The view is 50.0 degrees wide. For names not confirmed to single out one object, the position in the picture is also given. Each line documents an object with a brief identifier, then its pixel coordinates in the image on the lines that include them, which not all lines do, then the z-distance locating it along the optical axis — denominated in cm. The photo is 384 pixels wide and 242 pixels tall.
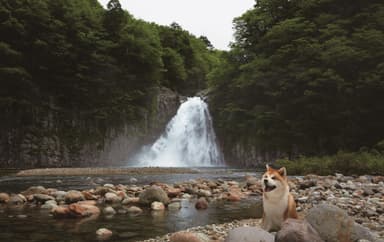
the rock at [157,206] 1062
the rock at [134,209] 1016
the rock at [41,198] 1171
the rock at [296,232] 518
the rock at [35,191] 1304
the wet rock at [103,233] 718
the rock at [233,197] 1257
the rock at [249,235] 525
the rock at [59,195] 1190
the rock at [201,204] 1091
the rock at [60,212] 920
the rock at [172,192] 1302
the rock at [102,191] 1316
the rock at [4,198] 1174
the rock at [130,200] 1159
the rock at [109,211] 987
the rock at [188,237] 615
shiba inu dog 568
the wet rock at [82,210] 932
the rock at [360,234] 590
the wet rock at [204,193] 1342
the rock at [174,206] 1080
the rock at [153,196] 1122
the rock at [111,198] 1197
